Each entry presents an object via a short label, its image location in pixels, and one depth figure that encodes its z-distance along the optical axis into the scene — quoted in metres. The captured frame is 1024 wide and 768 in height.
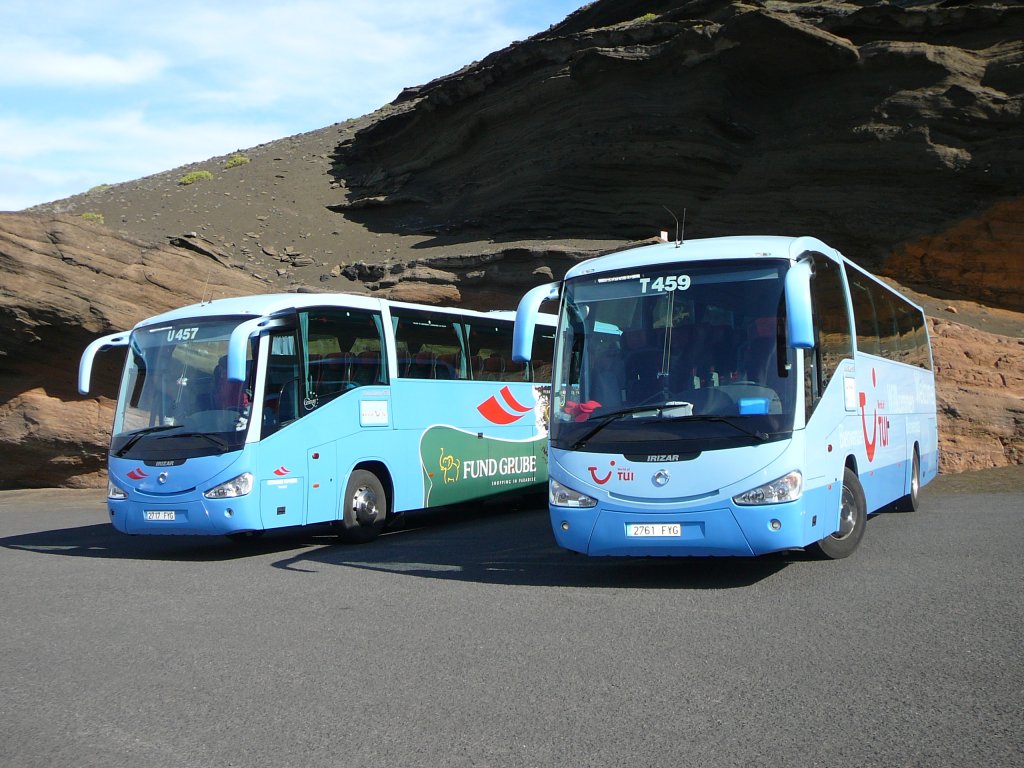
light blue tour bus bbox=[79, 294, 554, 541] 11.89
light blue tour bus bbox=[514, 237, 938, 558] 8.60
